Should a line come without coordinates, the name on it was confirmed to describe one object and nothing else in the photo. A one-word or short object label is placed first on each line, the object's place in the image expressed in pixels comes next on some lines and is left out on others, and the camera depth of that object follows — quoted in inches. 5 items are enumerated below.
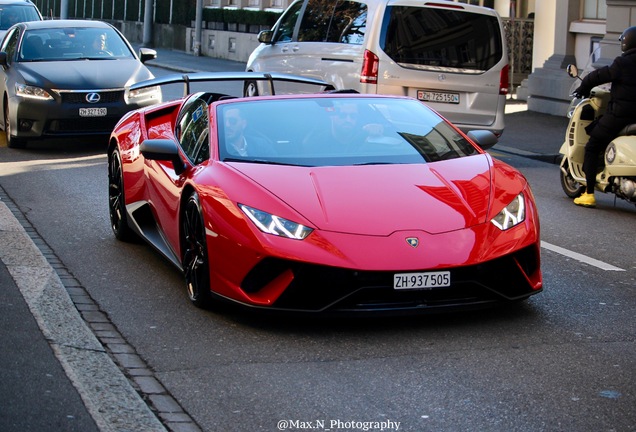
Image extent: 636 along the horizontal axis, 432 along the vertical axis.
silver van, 628.1
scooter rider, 482.0
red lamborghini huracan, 276.1
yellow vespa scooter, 476.1
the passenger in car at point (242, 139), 317.7
